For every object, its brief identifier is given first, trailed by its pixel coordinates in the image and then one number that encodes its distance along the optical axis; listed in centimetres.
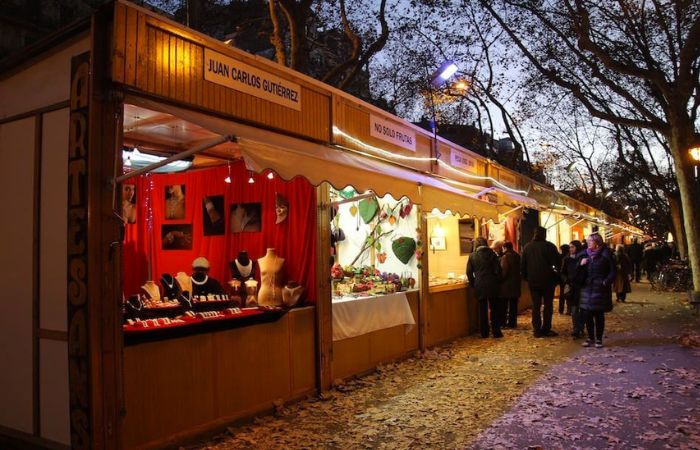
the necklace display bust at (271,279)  702
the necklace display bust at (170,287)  656
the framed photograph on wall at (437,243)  1172
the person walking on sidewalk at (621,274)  1625
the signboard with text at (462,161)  1172
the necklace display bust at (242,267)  743
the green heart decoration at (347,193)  881
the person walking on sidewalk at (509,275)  1122
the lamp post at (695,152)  1404
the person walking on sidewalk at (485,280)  1051
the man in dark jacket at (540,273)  1044
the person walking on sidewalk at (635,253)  2470
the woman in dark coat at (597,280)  915
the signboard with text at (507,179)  1521
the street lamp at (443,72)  1148
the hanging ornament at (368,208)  907
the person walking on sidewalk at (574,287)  1045
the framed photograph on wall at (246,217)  765
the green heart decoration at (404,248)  943
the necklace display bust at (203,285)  662
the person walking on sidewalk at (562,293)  1366
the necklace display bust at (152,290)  655
